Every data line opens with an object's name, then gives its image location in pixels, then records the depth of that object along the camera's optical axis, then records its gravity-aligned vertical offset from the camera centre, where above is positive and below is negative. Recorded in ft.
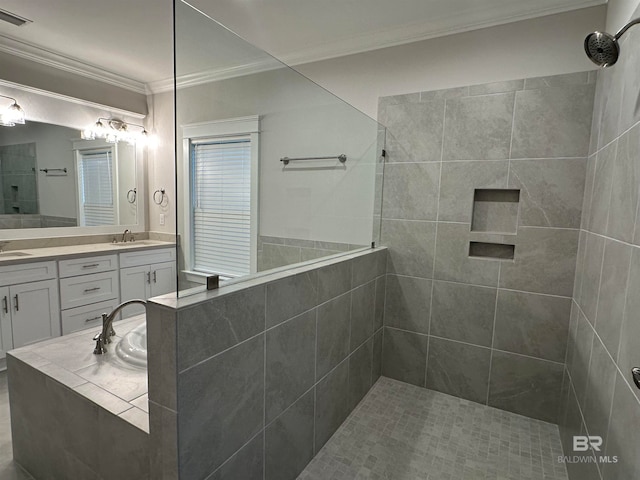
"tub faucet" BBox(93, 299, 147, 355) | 4.93 -2.12
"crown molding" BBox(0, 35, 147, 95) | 8.69 +4.03
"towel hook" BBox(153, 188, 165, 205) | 12.07 +0.18
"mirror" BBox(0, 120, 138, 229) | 9.01 +0.57
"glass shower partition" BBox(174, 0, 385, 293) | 4.57 +0.81
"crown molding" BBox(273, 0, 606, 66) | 6.22 +3.99
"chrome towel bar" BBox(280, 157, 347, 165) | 7.09 +1.04
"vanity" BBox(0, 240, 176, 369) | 7.73 -2.39
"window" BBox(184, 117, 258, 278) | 5.24 +0.14
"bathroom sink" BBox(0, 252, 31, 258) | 8.37 -1.54
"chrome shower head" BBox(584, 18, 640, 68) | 3.57 +1.87
